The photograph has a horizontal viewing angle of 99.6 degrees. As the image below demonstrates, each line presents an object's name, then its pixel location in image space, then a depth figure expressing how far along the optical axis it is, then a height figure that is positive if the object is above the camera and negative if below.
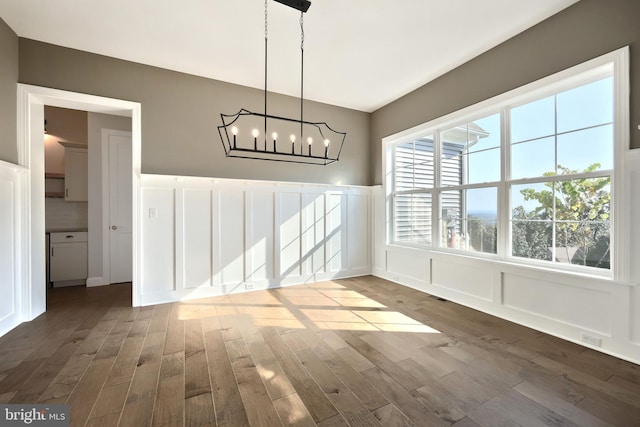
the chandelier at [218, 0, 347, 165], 4.06 +1.21
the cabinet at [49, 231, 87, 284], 4.20 -0.71
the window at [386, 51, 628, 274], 2.44 +0.42
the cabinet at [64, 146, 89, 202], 4.50 +0.63
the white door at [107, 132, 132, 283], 4.49 +0.07
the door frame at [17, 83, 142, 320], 2.93 +0.33
